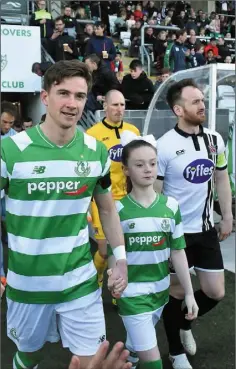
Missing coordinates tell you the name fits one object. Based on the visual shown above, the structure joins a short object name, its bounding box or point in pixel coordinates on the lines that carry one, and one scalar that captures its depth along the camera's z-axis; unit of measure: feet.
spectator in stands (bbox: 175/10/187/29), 57.57
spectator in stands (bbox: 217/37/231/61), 50.29
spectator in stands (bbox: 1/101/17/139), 18.16
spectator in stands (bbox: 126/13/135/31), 53.72
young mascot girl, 9.53
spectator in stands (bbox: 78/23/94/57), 38.02
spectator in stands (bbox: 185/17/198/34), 55.01
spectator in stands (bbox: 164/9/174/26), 57.77
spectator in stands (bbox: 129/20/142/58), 49.83
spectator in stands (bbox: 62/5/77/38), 40.51
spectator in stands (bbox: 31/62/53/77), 30.90
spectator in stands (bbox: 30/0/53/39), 37.29
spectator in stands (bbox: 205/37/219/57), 49.24
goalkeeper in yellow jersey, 15.44
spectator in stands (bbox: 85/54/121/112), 28.94
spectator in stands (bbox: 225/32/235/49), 53.42
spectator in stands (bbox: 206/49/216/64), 48.24
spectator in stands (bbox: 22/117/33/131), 29.73
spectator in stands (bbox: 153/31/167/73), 46.11
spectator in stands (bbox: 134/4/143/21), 56.59
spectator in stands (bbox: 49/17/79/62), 35.07
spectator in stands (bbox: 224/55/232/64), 47.67
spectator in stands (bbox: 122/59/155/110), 31.91
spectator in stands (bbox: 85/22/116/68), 35.13
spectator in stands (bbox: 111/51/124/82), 36.01
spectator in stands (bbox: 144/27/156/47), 49.13
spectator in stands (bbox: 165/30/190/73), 43.14
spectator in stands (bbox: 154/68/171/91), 37.18
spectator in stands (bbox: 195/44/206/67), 45.39
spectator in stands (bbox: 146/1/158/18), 59.81
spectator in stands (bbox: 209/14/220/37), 58.85
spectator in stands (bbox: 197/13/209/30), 59.72
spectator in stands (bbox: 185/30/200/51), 47.89
